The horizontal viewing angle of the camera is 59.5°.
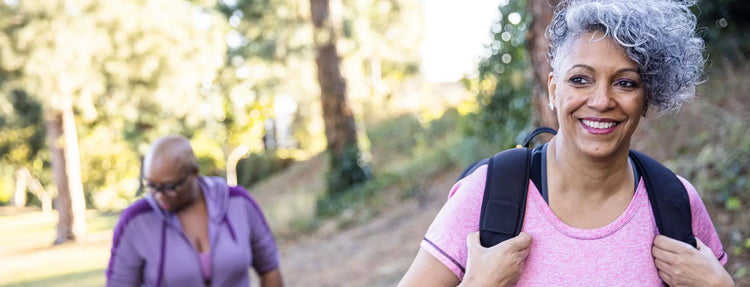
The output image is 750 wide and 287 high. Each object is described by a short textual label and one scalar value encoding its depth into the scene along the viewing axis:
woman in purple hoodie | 3.59
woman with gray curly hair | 1.84
